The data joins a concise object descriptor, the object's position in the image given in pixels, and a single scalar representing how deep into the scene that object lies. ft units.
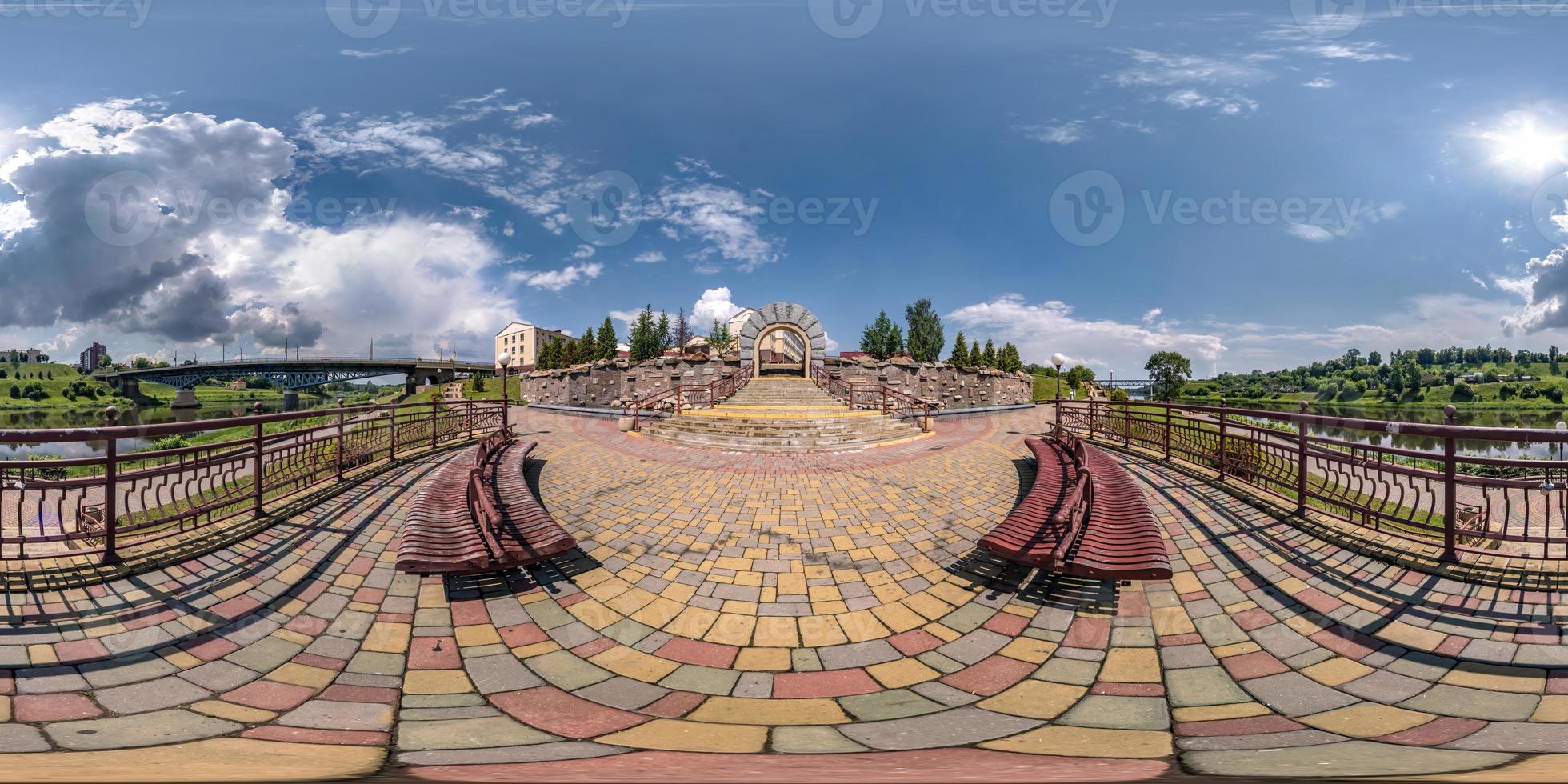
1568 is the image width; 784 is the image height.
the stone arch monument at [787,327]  69.26
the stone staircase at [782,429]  34.19
